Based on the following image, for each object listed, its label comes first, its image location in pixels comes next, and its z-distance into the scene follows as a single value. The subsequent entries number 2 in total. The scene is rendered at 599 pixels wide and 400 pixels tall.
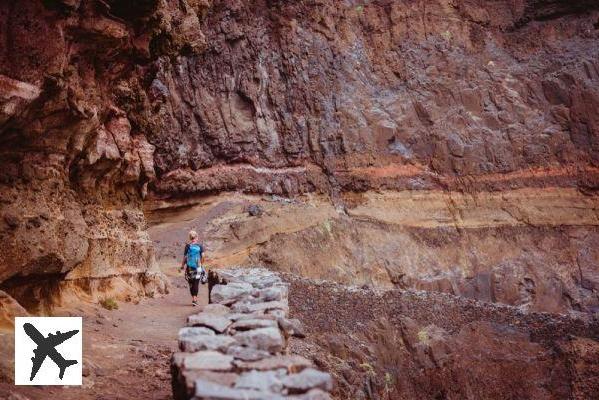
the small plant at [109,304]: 11.10
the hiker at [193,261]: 12.02
